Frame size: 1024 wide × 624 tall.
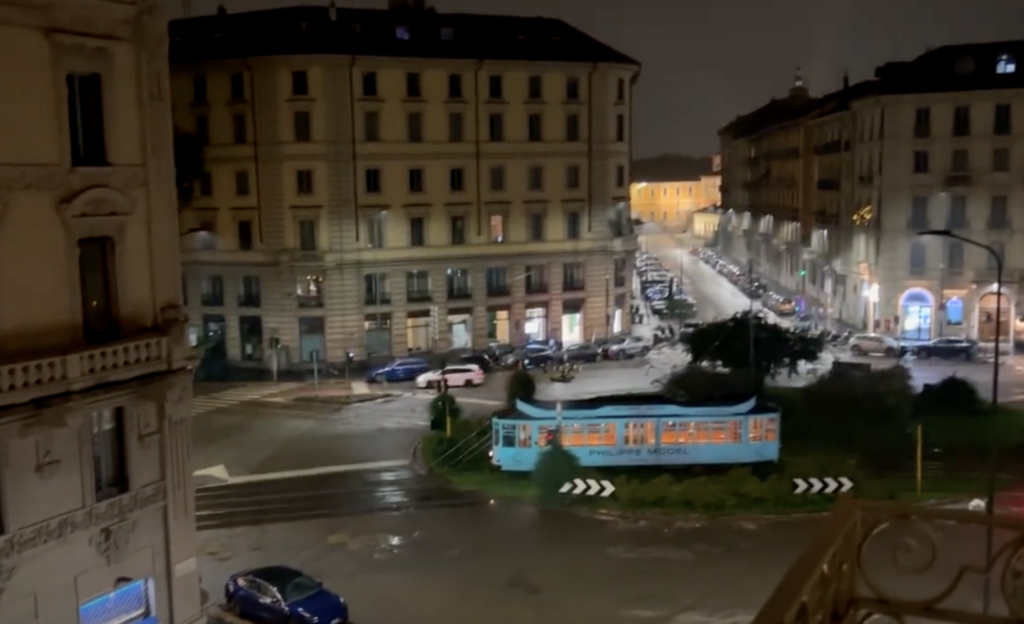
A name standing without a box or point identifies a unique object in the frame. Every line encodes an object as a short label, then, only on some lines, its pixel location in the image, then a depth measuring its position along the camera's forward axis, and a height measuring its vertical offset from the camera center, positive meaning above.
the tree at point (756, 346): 35.84 -4.44
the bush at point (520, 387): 33.28 -5.32
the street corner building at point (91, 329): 14.57 -1.59
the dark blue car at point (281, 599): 19.00 -6.92
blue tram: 28.12 -5.73
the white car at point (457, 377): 41.71 -6.25
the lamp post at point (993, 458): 19.31 -4.65
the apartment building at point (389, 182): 45.53 +1.75
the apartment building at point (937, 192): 49.28 +1.09
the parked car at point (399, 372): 43.06 -6.19
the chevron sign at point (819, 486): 26.12 -6.67
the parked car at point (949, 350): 46.16 -5.94
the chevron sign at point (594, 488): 26.58 -6.79
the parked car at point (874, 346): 47.03 -5.86
